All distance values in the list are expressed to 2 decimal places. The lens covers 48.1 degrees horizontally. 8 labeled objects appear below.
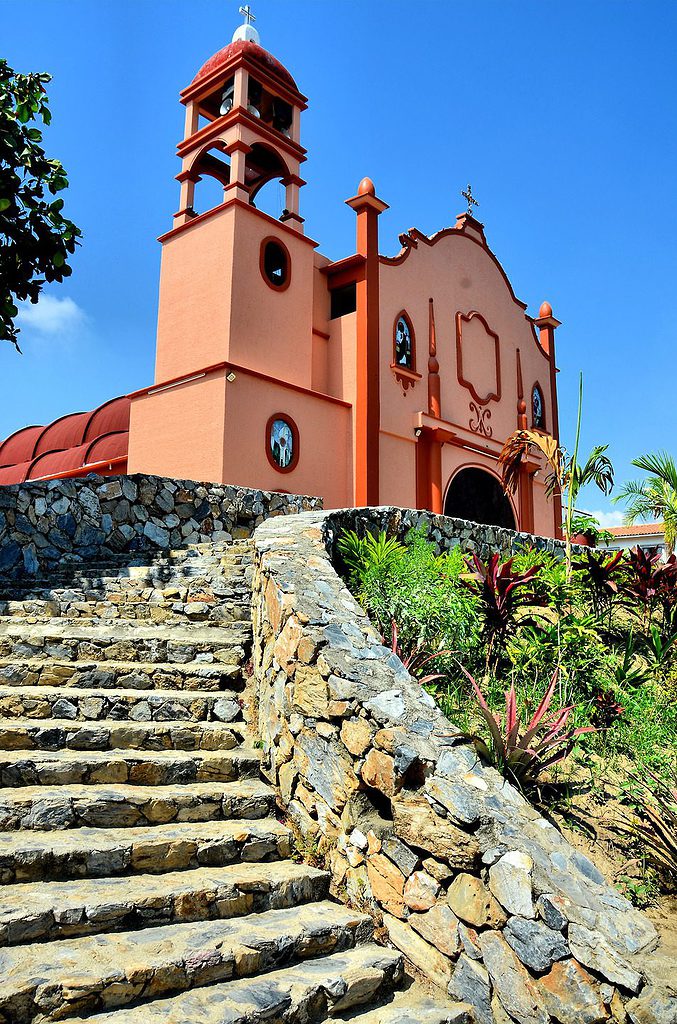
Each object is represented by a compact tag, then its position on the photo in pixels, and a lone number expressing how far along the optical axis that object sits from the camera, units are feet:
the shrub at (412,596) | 18.62
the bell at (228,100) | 44.16
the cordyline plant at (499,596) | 19.52
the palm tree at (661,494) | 39.24
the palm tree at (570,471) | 19.51
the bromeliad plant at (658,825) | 11.64
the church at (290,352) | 38.73
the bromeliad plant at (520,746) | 12.21
